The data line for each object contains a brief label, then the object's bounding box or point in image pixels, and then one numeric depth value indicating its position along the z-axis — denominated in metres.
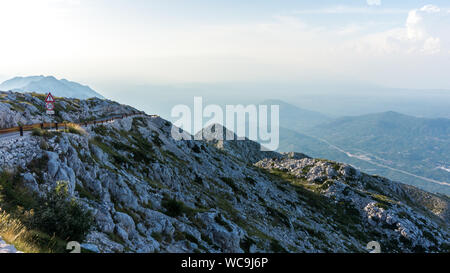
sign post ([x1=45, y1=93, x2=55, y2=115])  24.58
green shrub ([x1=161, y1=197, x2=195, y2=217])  26.53
